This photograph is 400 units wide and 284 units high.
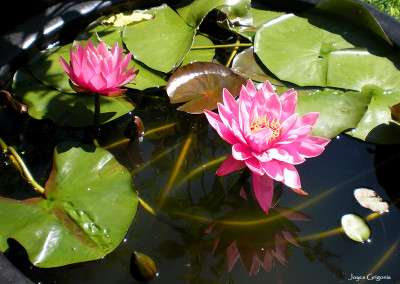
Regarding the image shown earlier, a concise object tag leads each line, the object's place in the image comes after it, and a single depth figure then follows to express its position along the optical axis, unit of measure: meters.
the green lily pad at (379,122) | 1.01
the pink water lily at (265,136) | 0.89
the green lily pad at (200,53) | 1.08
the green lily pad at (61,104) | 1.00
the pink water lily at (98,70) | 0.93
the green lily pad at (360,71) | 1.05
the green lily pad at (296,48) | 1.05
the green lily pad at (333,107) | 1.01
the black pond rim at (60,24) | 1.02
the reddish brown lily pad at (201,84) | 1.02
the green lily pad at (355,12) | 1.07
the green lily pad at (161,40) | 1.06
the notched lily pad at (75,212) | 0.89
